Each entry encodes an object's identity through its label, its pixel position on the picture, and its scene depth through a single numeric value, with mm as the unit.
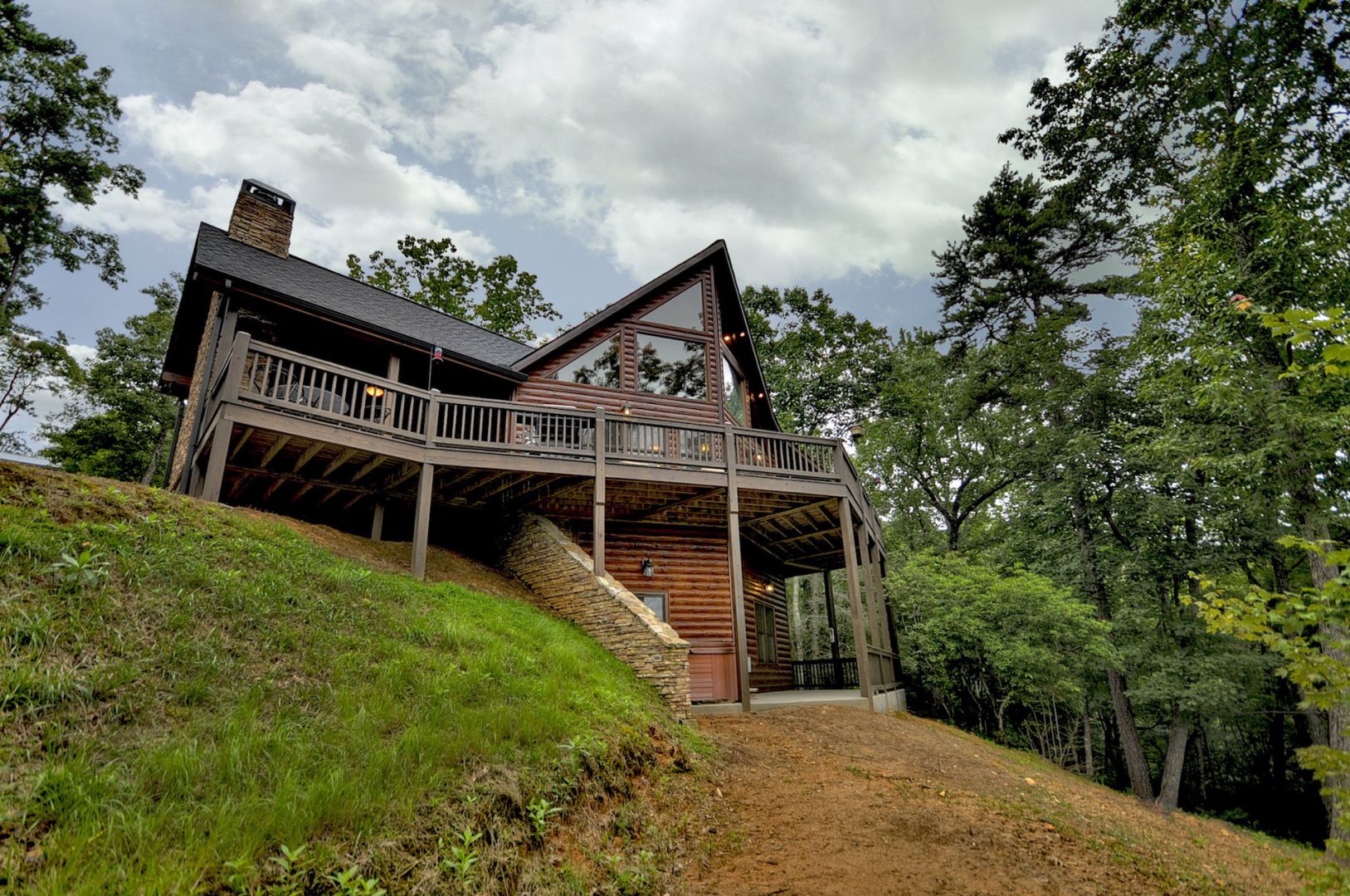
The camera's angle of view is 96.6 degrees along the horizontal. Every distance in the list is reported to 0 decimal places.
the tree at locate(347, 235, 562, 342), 27688
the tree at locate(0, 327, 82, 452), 22516
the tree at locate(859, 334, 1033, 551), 24719
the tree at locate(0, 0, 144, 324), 23312
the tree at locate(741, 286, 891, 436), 28000
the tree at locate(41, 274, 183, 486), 24109
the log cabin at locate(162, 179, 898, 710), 10570
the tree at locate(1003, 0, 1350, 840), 10586
